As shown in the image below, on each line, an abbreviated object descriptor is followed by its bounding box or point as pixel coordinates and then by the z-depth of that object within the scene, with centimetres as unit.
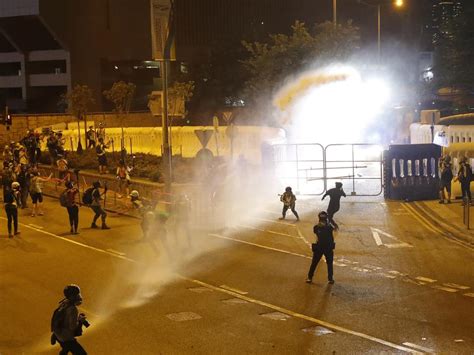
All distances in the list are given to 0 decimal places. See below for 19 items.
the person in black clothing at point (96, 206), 2202
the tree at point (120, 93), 4812
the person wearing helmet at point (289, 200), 2250
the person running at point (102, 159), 3247
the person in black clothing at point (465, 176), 2322
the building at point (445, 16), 5343
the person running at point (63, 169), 2888
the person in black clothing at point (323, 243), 1491
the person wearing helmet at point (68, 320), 890
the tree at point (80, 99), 4781
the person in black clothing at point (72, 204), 2097
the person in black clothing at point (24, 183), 2653
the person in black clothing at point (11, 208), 2088
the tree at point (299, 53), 4525
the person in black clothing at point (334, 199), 2069
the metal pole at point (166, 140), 1984
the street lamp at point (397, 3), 4667
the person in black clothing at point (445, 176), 2427
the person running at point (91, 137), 3959
